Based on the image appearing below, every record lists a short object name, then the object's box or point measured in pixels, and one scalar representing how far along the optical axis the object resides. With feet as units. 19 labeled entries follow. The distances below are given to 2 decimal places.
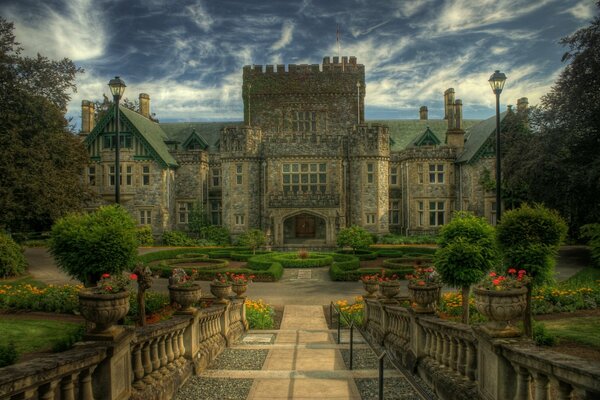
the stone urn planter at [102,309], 17.80
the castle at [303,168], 123.54
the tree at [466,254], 45.98
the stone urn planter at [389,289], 40.19
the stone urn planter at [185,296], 28.73
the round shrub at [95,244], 50.96
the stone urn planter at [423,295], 29.30
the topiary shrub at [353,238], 104.94
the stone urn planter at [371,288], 45.83
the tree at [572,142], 79.15
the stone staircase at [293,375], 23.18
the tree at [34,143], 82.33
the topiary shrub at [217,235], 124.26
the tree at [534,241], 41.75
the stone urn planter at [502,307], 18.38
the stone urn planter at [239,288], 46.16
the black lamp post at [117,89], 52.24
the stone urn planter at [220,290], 39.96
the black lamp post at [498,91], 48.08
